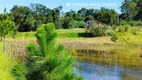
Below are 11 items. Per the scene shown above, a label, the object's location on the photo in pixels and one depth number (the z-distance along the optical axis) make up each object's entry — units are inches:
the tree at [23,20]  2620.7
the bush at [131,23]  3226.0
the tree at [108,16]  3236.8
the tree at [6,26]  1004.9
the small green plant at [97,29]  2593.4
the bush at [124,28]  2682.0
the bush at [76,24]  2962.7
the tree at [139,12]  3789.0
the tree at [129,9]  3697.4
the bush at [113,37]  2330.6
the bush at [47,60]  129.7
